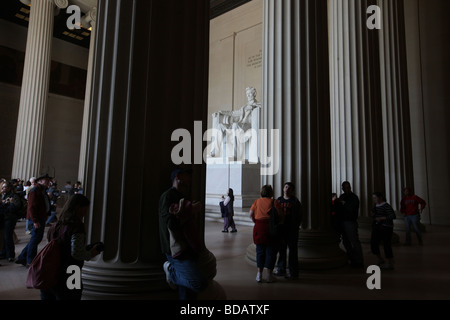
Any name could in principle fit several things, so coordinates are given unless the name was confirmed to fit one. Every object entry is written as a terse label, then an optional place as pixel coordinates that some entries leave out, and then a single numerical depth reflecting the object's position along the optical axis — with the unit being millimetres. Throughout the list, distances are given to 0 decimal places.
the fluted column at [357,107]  8320
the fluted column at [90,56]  15502
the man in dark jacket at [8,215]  5535
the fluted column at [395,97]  10305
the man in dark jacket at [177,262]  2367
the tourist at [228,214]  9336
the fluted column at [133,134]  2969
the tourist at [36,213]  5145
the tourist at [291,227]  4637
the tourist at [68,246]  2168
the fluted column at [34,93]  16734
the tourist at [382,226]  5102
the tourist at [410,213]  7746
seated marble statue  14617
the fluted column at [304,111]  5426
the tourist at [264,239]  4344
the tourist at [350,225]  5359
